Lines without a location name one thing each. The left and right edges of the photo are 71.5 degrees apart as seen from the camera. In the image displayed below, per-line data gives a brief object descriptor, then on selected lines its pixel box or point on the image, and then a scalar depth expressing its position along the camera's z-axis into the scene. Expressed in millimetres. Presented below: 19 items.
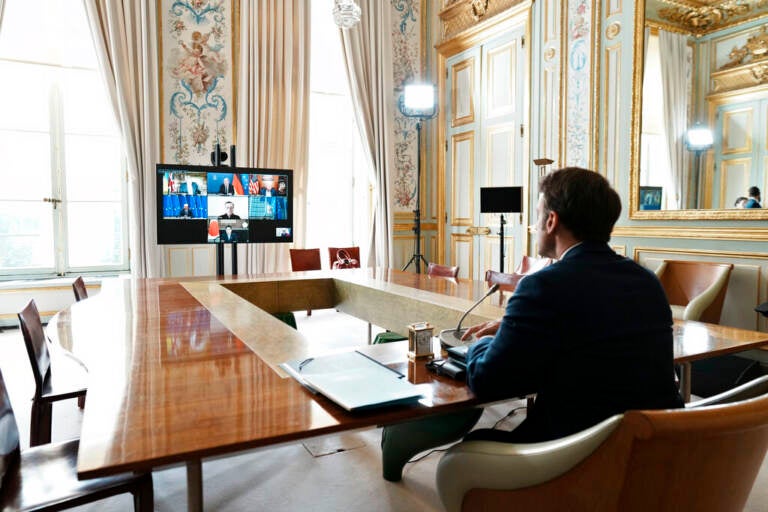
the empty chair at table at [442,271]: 3732
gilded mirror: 3643
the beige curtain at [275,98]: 5719
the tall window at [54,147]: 5133
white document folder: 1116
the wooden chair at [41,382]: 1862
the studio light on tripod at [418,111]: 6285
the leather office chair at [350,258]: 5441
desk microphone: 1603
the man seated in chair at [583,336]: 1110
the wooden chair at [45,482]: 1229
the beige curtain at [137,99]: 5133
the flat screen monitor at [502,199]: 5000
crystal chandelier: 4363
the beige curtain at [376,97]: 6297
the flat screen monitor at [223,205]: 4141
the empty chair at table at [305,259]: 4875
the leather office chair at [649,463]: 809
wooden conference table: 957
